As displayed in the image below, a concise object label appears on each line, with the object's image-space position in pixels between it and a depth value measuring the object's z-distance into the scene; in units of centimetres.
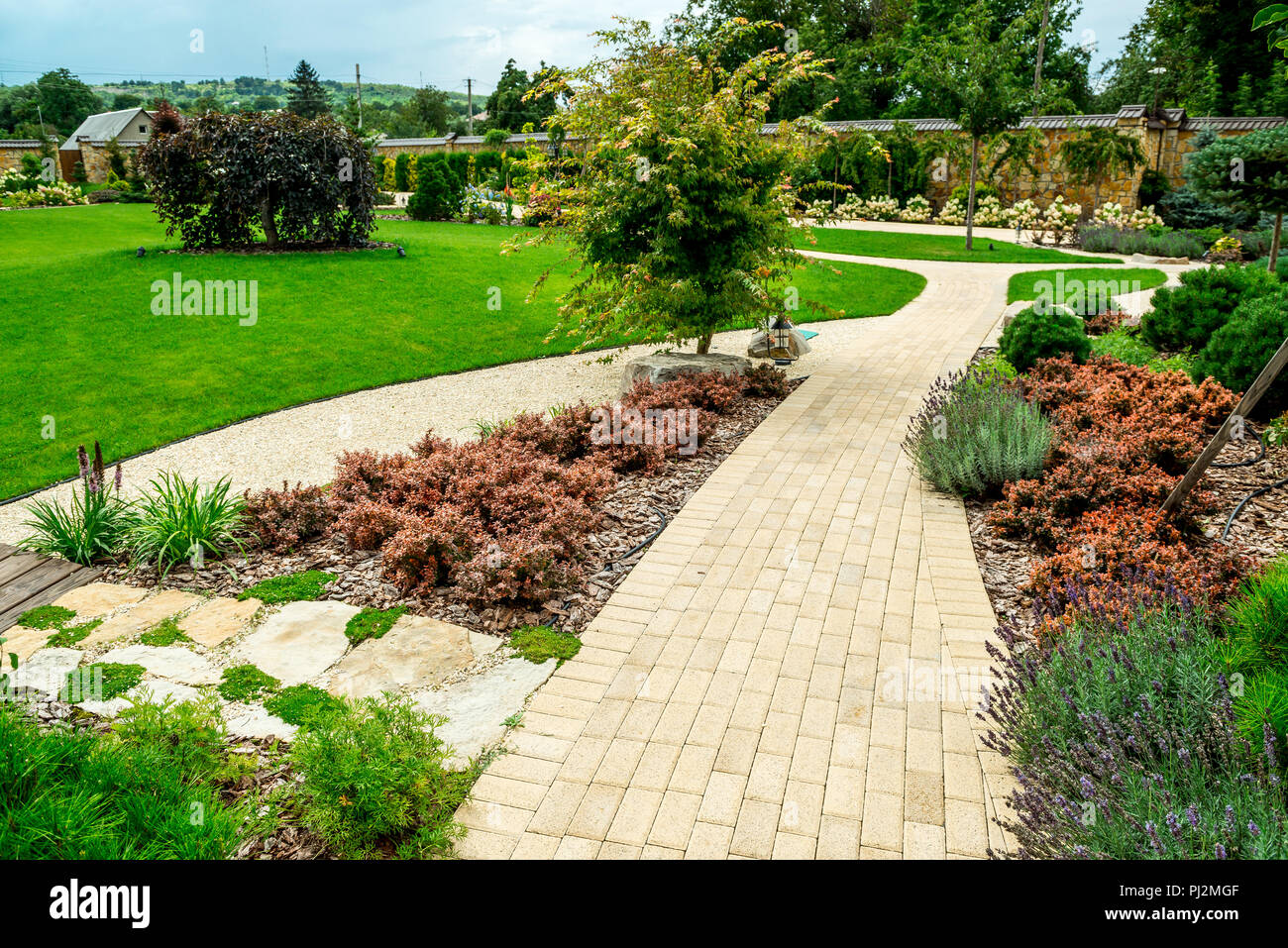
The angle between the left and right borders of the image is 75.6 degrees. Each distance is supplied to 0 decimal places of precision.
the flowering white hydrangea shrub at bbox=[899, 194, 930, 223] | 2861
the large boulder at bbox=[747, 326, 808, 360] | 1100
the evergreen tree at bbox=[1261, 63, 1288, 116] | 2819
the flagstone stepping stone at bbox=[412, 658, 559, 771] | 355
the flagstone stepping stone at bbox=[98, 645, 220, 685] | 395
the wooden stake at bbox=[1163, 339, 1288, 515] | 447
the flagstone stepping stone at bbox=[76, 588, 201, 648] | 429
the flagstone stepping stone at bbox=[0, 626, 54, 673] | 410
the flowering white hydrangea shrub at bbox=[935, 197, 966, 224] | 2764
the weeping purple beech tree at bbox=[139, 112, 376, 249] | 1561
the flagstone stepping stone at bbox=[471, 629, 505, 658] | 429
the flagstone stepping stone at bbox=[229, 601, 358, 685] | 407
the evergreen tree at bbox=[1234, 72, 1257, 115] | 3139
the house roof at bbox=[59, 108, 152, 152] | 4744
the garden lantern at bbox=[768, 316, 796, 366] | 1089
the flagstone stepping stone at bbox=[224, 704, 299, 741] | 355
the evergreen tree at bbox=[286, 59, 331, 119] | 5631
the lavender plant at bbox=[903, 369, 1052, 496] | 611
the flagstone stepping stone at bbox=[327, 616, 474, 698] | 395
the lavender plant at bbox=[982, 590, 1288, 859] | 235
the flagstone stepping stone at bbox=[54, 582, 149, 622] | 458
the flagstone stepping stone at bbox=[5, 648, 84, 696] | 379
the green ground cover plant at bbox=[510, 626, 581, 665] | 421
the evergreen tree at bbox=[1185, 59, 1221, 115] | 3344
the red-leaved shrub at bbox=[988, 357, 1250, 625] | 429
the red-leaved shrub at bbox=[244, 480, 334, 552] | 548
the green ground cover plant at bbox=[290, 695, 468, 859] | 288
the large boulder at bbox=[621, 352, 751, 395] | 918
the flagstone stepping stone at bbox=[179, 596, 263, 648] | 433
